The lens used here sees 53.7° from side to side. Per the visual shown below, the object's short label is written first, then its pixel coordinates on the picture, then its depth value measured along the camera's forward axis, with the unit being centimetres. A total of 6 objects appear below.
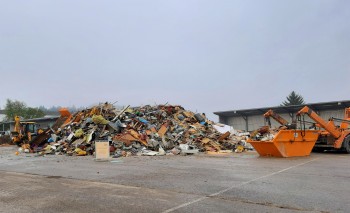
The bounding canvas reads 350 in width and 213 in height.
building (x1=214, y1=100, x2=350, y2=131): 3482
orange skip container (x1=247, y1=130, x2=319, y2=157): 1541
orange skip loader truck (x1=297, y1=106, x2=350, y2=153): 1722
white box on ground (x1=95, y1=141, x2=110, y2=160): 1717
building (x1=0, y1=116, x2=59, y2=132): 6003
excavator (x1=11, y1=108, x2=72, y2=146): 2622
